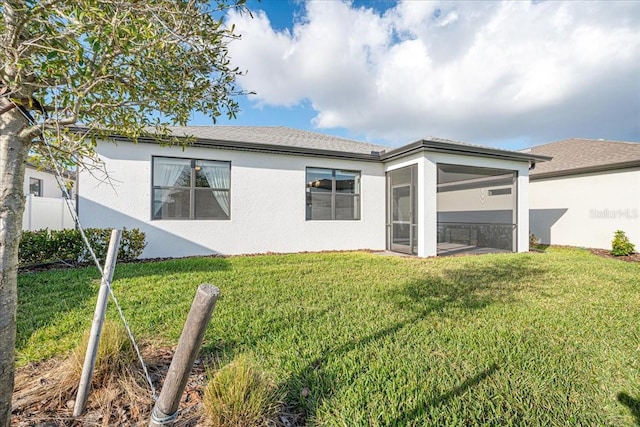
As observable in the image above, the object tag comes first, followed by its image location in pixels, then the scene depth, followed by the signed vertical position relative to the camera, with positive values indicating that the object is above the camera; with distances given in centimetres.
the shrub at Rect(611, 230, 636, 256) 945 -82
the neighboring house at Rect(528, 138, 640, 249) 1009 +101
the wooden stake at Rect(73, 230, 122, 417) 192 -80
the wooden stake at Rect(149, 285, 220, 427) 145 -82
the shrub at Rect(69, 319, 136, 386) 217 -110
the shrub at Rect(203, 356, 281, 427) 177 -116
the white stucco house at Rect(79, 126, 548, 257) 792 +79
